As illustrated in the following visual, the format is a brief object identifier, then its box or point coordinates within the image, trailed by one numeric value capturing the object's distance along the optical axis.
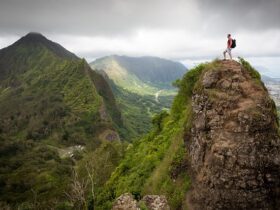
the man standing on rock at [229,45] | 18.07
